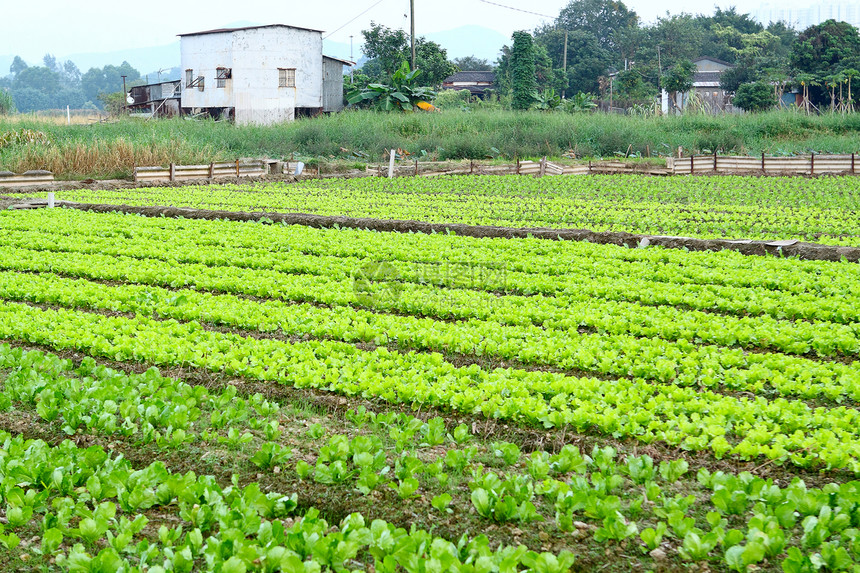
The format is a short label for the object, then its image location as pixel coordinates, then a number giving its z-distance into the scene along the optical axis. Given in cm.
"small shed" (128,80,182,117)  5369
